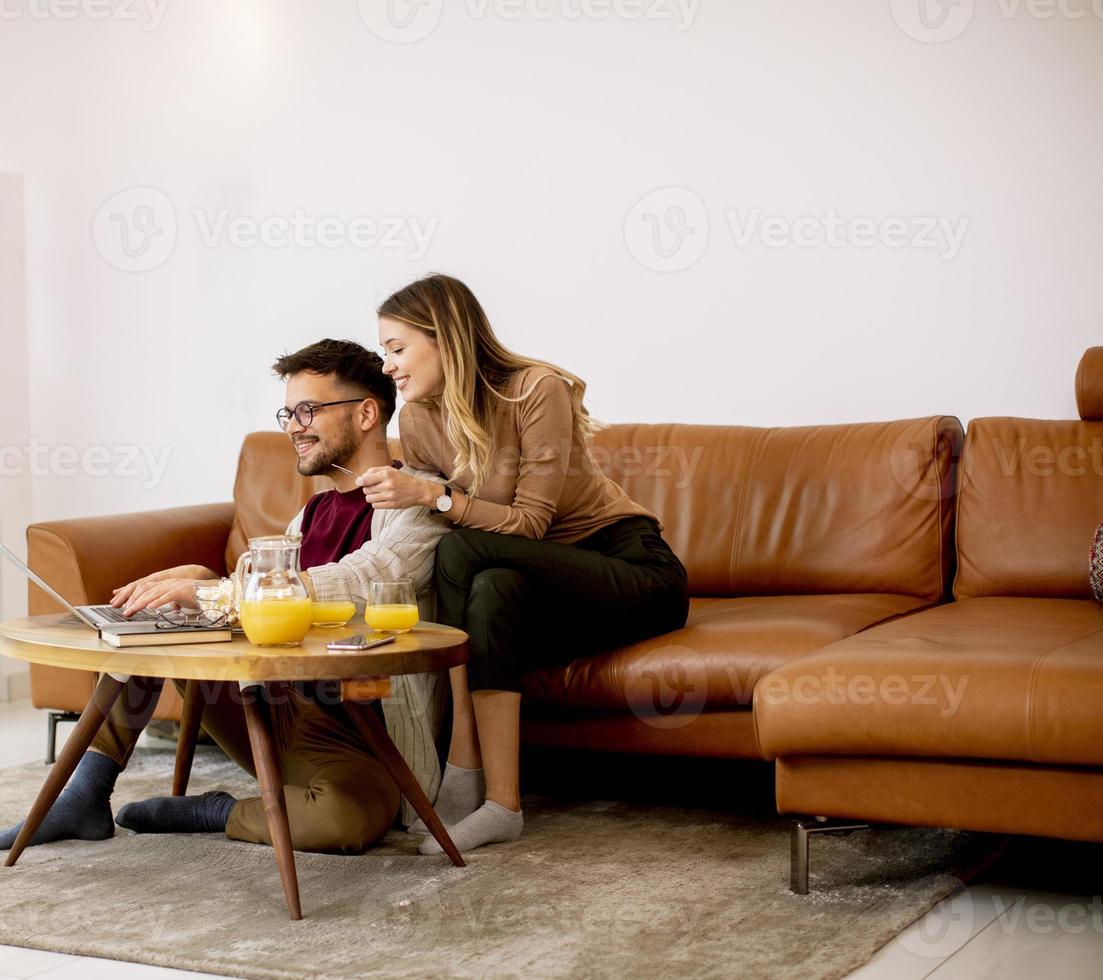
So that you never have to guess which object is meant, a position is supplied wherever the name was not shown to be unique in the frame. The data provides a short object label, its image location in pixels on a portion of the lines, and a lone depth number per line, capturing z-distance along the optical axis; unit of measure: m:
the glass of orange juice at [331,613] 2.41
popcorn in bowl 2.34
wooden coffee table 2.10
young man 2.53
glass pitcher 2.19
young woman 2.59
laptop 2.23
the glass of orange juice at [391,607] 2.28
